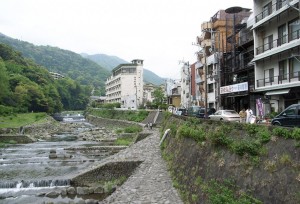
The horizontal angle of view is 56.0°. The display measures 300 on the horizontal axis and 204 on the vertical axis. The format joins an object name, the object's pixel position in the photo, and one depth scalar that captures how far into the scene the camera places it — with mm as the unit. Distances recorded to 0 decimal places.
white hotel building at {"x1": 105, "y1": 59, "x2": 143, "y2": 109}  114438
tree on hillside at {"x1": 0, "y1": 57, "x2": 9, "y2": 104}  74750
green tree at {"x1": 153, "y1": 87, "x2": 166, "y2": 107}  88125
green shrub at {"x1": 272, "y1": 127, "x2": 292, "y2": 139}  9830
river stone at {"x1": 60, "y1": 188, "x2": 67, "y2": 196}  19956
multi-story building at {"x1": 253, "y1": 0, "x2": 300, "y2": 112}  26219
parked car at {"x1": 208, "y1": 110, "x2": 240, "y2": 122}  27016
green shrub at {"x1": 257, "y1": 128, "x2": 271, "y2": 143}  10727
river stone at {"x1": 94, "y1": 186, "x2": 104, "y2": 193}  19984
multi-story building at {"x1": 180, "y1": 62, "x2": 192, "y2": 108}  69581
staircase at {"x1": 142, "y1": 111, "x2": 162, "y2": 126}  61269
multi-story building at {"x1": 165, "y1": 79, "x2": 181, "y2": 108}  87938
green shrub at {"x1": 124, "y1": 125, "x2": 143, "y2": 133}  52019
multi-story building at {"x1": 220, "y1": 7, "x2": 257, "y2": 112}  37328
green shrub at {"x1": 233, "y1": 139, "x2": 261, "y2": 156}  10805
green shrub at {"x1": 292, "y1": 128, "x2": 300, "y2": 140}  9180
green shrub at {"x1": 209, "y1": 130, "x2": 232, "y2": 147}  13302
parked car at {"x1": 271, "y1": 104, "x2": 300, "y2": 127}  15008
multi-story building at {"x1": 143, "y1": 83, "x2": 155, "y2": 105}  119012
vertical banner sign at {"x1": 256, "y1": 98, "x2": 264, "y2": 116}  23847
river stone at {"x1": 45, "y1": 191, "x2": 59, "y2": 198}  19816
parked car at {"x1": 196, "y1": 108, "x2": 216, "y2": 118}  35794
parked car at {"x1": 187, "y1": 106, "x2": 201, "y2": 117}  37500
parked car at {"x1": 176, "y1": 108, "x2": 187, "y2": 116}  43562
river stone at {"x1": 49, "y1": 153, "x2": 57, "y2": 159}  32159
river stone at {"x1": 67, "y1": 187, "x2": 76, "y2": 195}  20094
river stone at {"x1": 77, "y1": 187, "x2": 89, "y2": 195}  19928
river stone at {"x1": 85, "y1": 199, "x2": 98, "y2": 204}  18000
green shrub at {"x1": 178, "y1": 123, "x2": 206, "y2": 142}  16797
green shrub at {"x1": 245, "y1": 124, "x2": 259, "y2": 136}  11945
